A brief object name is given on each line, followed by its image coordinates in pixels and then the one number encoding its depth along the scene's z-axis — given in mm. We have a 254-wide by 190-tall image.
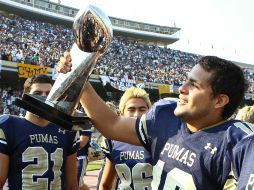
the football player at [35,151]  2898
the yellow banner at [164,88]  30359
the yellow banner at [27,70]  21625
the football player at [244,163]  1682
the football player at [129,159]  3137
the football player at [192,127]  2059
